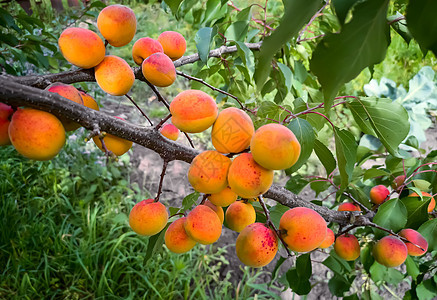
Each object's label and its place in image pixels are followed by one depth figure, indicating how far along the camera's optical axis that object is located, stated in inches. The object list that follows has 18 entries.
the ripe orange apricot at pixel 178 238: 22.9
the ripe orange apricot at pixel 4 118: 16.1
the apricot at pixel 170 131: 26.9
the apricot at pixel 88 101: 19.7
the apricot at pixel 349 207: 34.5
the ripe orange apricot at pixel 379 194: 36.3
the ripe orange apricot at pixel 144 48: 22.2
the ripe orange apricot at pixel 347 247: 30.7
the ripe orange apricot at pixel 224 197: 19.7
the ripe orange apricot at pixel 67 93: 17.0
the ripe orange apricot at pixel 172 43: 25.5
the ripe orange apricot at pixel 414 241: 29.9
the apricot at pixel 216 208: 22.0
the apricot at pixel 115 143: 19.6
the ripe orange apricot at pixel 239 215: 22.2
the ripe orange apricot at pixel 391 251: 29.1
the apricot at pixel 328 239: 28.0
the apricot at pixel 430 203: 33.5
